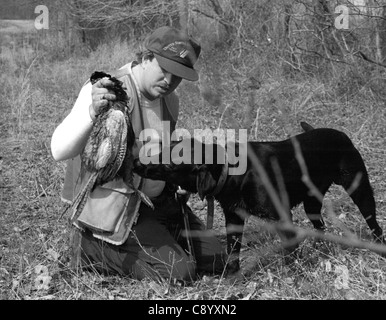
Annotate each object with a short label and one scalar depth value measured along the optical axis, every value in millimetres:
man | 3127
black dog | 3111
